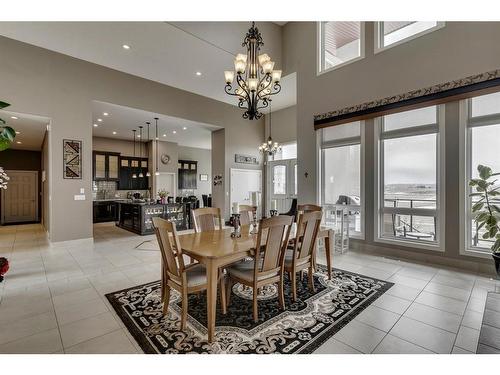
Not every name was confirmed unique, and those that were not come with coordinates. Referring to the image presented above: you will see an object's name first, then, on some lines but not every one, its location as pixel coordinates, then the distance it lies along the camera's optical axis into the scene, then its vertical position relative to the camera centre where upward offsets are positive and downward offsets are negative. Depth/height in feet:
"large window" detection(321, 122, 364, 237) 16.38 +0.89
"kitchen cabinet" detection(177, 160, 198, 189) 37.81 +2.02
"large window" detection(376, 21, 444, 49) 13.41 +9.33
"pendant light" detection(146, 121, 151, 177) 31.72 +5.02
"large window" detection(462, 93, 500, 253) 11.60 +2.17
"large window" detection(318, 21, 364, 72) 16.47 +10.53
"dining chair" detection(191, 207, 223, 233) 10.49 -1.48
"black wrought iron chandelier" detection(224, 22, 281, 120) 10.98 +5.25
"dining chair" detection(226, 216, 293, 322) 7.34 -2.66
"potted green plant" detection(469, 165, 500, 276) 10.29 -1.14
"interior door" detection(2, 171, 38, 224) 28.66 -1.48
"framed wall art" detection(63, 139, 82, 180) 16.69 +1.92
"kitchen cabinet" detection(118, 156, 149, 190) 32.60 +1.92
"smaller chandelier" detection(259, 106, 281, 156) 23.31 +3.95
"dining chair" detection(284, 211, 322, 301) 8.58 -2.38
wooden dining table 6.44 -1.93
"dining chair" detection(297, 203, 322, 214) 12.59 -1.25
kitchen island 21.44 -2.79
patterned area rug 6.30 -4.27
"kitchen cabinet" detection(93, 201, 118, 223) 28.94 -3.18
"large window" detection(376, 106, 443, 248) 13.42 +0.45
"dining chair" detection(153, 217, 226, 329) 6.84 -2.79
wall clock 33.99 +3.95
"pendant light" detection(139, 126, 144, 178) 33.15 +3.62
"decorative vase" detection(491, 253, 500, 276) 10.09 -3.25
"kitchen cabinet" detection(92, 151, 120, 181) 30.30 +2.68
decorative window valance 11.27 +4.88
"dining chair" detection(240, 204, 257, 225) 12.40 -1.50
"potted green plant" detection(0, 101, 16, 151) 10.33 +2.24
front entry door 26.67 +0.21
